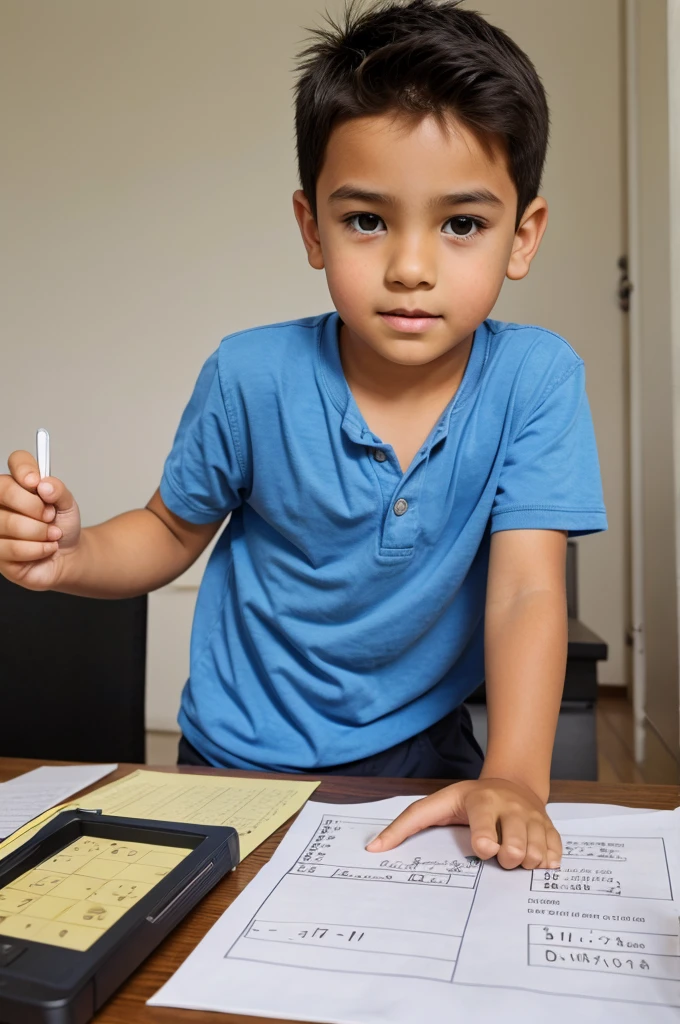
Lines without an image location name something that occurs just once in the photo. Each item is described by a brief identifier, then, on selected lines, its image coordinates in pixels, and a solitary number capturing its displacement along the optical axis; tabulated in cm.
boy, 64
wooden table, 32
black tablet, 30
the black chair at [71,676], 94
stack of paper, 56
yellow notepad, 51
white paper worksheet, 32
